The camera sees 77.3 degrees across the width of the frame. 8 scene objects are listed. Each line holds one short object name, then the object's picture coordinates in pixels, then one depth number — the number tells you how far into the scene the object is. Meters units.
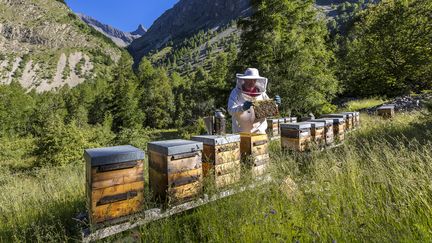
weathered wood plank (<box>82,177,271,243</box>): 2.77
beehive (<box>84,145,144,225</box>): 2.78
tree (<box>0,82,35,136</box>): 53.44
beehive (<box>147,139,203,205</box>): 3.22
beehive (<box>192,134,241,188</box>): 3.75
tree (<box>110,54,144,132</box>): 49.78
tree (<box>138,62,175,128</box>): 59.56
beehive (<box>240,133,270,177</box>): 4.34
